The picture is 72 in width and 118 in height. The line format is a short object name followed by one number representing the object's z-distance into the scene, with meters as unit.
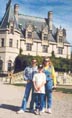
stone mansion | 34.15
